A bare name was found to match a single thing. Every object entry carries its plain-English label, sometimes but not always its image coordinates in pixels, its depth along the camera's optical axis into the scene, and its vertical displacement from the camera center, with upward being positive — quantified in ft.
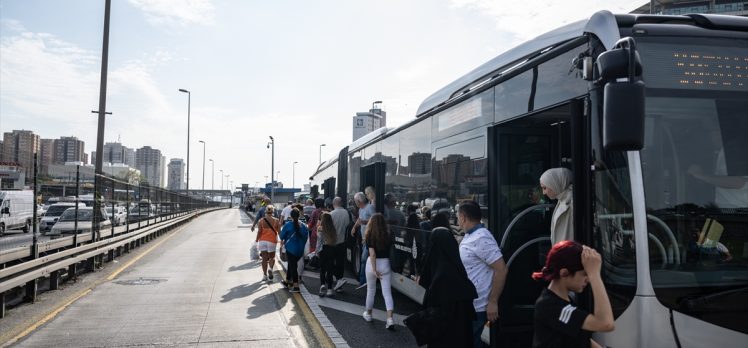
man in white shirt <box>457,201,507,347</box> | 16.55 -1.75
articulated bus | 11.96 +1.00
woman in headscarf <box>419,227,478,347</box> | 15.58 -2.42
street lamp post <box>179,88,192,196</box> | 171.67 +20.40
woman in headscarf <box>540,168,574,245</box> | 15.03 +0.17
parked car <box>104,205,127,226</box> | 55.21 -1.65
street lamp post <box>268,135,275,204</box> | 176.76 +13.85
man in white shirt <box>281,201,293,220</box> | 51.87 -1.10
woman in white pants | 26.81 -2.21
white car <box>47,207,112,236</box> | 44.42 -2.06
